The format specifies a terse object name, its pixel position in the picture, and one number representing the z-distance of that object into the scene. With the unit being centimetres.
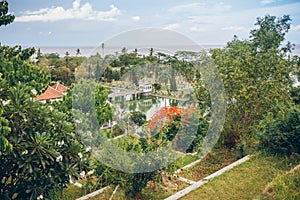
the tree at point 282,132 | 530
